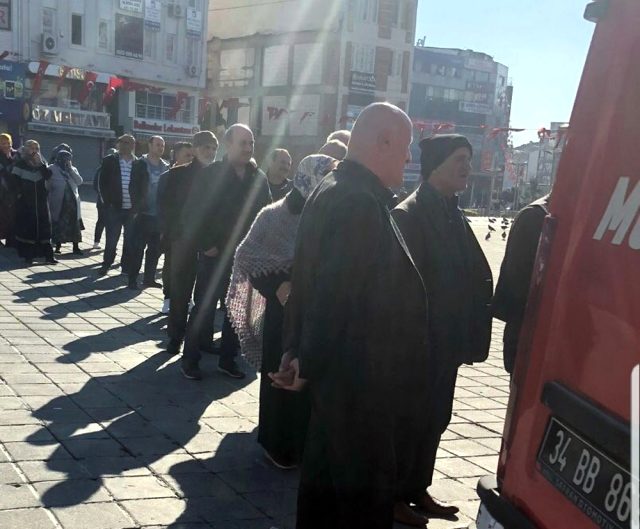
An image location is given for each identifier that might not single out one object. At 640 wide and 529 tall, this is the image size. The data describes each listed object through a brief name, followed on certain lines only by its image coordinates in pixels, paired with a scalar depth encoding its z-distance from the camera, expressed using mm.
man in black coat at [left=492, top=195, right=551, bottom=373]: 3951
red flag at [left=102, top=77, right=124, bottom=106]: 36719
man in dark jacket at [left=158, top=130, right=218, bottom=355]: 6674
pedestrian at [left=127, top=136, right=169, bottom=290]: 10305
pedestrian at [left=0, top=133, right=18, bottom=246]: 12578
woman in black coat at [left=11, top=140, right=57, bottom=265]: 11719
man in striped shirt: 11086
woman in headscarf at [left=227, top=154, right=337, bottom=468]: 4355
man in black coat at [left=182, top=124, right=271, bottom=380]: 6164
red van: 1955
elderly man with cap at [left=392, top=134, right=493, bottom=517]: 3873
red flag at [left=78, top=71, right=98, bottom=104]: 40375
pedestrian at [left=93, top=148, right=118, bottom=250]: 11578
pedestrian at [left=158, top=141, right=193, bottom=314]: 7234
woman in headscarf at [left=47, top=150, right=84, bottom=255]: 12688
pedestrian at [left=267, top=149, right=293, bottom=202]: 7516
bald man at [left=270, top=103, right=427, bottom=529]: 2850
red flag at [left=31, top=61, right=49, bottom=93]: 37750
